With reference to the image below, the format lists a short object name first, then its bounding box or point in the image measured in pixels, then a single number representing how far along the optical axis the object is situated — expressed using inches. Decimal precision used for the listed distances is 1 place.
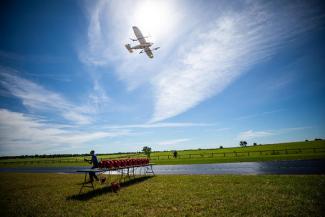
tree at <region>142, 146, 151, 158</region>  2778.1
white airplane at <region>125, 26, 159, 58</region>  1019.9
